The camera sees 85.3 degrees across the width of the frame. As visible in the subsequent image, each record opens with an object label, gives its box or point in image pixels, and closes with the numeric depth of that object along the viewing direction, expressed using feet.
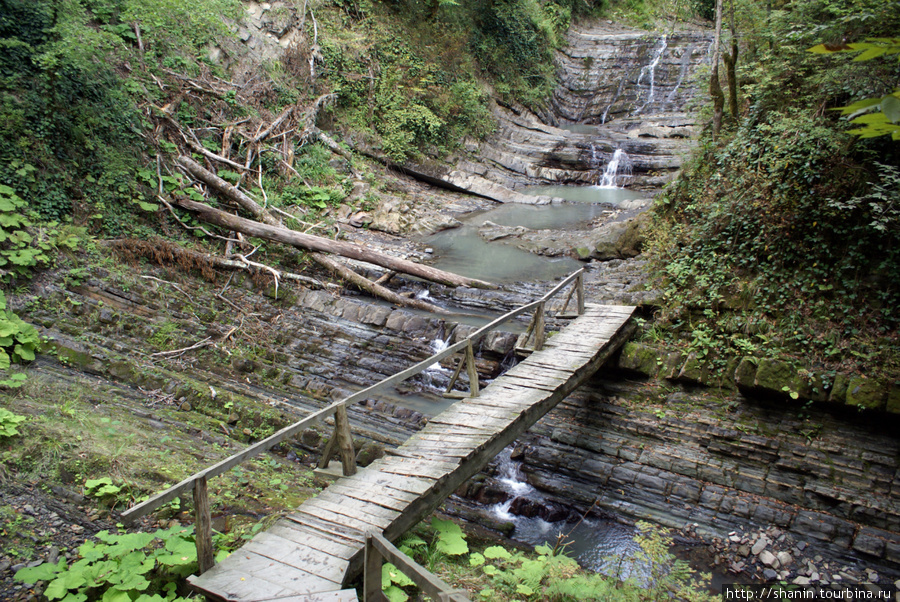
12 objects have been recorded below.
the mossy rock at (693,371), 23.93
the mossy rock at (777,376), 21.36
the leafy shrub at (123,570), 11.45
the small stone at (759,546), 19.35
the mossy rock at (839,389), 20.33
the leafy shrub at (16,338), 22.20
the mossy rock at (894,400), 19.27
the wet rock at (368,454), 20.76
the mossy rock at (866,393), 19.61
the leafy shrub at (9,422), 16.37
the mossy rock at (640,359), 25.55
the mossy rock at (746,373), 22.15
